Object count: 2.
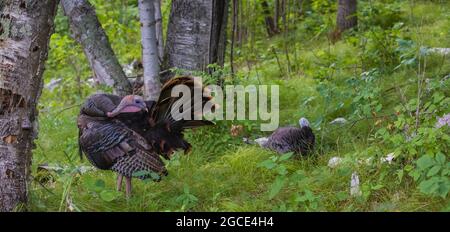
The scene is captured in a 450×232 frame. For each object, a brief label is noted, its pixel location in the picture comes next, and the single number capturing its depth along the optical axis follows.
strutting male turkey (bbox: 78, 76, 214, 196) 4.37
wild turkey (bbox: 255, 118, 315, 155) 5.24
